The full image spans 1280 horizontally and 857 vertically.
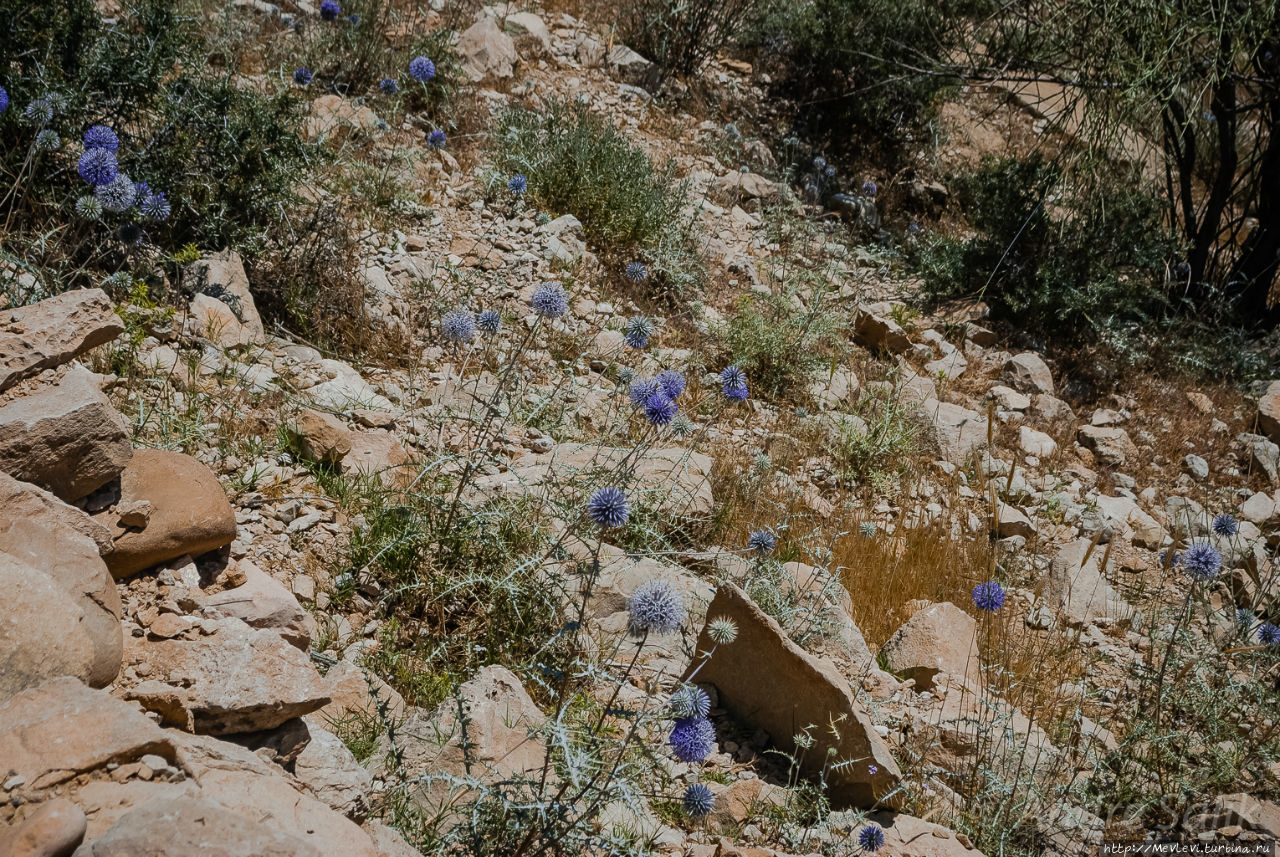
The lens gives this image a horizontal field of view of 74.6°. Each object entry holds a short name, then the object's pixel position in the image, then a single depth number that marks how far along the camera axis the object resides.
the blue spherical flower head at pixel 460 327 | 3.41
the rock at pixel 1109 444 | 5.68
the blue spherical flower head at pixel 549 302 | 3.18
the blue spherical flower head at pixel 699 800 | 2.29
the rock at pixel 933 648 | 3.26
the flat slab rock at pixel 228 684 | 1.98
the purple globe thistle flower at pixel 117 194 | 3.55
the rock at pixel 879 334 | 6.11
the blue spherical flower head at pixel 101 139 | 3.68
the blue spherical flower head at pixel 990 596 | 3.29
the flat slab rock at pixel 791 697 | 2.58
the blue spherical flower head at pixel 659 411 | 2.73
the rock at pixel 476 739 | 2.16
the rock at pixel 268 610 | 2.38
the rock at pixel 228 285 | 3.91
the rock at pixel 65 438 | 2.17
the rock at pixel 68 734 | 1.44
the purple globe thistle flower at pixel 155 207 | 3.76
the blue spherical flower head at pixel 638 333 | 3.40
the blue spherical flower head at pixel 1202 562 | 3.64
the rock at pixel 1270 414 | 6.13
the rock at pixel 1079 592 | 4.24
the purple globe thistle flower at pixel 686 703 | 2.19
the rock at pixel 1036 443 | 5.56
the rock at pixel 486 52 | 6.92
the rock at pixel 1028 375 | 6.21
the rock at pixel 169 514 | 2.37
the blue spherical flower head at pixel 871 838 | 2.33
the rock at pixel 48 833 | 1.26
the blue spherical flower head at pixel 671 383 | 3.07
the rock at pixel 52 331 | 2.43
